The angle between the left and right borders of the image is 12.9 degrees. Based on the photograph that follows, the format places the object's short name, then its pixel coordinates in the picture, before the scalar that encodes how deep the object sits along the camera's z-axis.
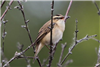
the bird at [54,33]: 8.02
